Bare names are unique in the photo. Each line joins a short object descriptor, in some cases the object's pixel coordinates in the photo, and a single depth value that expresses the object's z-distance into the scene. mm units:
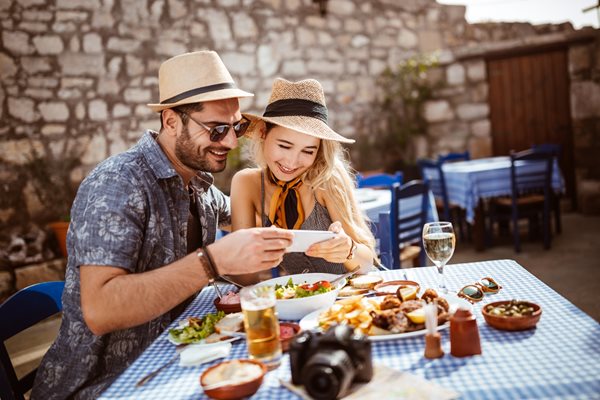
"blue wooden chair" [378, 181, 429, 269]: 3721
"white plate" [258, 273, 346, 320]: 1546
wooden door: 8266
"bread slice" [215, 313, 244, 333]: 1506
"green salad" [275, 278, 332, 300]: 1641
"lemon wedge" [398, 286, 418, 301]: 1531
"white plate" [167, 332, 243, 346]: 1433
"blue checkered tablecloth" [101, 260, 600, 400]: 1064
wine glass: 1713
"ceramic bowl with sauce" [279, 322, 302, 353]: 1351
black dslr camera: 1041
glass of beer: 1276
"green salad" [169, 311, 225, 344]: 1479
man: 1591
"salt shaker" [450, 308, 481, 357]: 1220
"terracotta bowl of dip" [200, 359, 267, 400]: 1106
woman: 2480
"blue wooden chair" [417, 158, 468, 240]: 6453
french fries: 1422
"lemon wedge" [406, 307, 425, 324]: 1372
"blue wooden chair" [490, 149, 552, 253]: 6000
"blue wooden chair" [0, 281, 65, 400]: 1738
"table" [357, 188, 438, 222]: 3892
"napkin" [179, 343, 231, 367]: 1334
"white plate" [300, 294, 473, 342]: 1337
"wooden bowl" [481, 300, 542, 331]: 1320
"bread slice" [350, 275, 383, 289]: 1820
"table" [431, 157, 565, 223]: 6074
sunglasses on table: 1607
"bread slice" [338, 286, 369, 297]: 1771
